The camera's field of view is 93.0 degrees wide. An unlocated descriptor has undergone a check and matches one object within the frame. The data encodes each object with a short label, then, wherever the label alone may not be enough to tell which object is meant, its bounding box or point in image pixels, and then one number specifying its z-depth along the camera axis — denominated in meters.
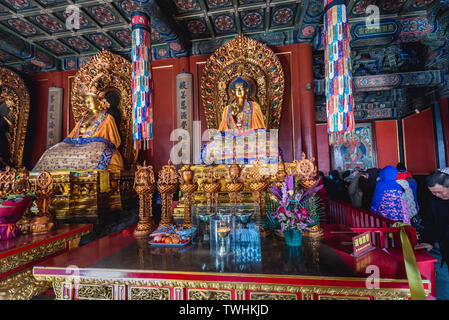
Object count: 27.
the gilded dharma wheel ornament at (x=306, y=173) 1.87
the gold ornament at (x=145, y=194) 2.05
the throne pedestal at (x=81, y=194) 3.01
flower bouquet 1.58
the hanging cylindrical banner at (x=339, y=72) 2.92
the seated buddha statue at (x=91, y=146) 3.51
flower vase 1.56
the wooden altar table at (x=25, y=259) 1.63
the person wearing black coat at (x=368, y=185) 3.33
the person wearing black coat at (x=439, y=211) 1.72
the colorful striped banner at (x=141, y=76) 3.50
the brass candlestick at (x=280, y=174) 2.16
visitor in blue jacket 2.53
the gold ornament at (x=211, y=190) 2.03
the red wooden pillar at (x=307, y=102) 4.31
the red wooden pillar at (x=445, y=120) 4.93
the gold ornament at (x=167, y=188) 2.09
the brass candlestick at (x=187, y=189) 2.10
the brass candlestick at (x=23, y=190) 2.08
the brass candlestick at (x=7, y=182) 2.02
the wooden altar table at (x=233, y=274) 1.11
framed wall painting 8.43
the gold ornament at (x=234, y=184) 1.96
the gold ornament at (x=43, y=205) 2.10
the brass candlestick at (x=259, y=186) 1.94
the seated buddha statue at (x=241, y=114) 4.18
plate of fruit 1.66
